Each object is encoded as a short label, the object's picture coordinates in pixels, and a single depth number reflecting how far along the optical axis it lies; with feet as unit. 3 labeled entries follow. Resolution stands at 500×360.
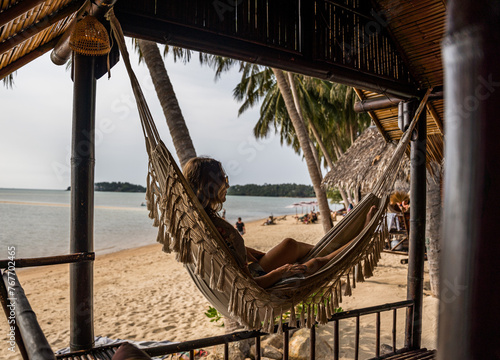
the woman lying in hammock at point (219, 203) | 4.72
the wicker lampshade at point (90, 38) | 3.91
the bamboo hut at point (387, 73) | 0.72
